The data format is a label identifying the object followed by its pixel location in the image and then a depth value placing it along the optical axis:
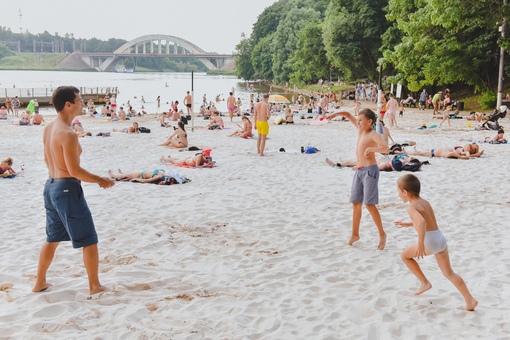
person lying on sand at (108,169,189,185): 10.15
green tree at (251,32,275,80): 92.25
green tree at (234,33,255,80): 109.88
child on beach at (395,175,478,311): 4.38
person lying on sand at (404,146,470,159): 13.03
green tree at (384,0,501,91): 26.91
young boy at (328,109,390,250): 6.00
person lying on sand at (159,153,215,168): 12.18
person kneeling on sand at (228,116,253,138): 18.41
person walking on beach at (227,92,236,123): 27.17
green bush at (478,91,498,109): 28.69
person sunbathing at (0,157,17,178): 10.61
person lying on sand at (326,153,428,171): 11.63
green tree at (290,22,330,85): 58.56
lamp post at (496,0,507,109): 25.58
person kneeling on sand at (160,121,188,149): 15.32
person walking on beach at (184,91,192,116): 29.05
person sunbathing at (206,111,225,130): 21.91
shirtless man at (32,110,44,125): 24.61
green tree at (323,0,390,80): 39.81
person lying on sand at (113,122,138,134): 20.00
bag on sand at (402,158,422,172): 11.48
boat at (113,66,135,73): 186.52
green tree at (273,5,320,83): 77.00
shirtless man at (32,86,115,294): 4.26
